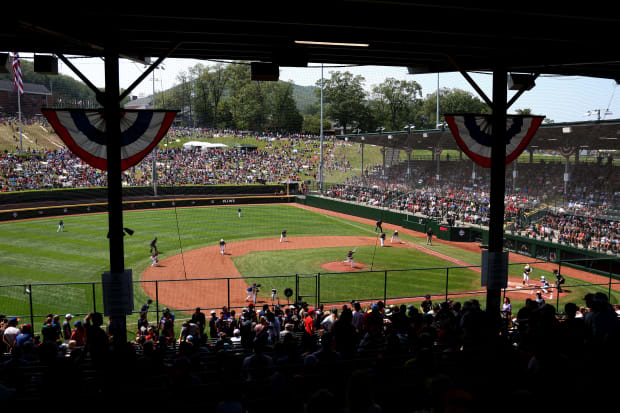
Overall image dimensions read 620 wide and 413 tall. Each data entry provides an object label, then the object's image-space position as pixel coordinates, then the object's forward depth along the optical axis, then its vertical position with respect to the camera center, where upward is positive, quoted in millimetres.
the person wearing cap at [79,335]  11320 -4179
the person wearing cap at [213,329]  12078 -4311
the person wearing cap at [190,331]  9816 -3567
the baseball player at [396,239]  33975 -5630
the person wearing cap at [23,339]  8935 -3438
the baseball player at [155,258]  26584 -5499
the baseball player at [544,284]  20723 -5374
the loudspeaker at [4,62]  8972 +1848
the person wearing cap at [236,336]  10758 -4069
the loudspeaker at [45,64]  9102 +1835
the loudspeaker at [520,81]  10070 +1710
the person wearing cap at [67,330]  12828 -4624
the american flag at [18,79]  50650 +8842
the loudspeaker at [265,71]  9425 +1791
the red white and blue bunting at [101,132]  8055 +480
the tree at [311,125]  94000 +7214
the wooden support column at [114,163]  7828 -51
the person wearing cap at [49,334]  8453 -3112
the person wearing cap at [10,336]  10419 -3895
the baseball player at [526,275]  21719 -5195
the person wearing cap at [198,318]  11816 -3989
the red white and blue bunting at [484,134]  9664 +580
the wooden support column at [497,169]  9513 -146
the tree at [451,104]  108812 +13477
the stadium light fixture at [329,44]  8227 +2062
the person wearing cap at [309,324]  10791 -3813
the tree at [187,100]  95938 +12397
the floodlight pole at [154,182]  51219 -2390
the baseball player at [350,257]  26411 -5428
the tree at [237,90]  95562 +14563
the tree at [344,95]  100500 +13971
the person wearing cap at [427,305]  13181 -4051
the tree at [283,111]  94500 +10003
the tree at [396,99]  107438 +14199
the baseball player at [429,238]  33750 -5487
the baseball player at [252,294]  19133 -5592
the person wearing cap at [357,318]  10430 -3480
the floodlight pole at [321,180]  59469 -2420
